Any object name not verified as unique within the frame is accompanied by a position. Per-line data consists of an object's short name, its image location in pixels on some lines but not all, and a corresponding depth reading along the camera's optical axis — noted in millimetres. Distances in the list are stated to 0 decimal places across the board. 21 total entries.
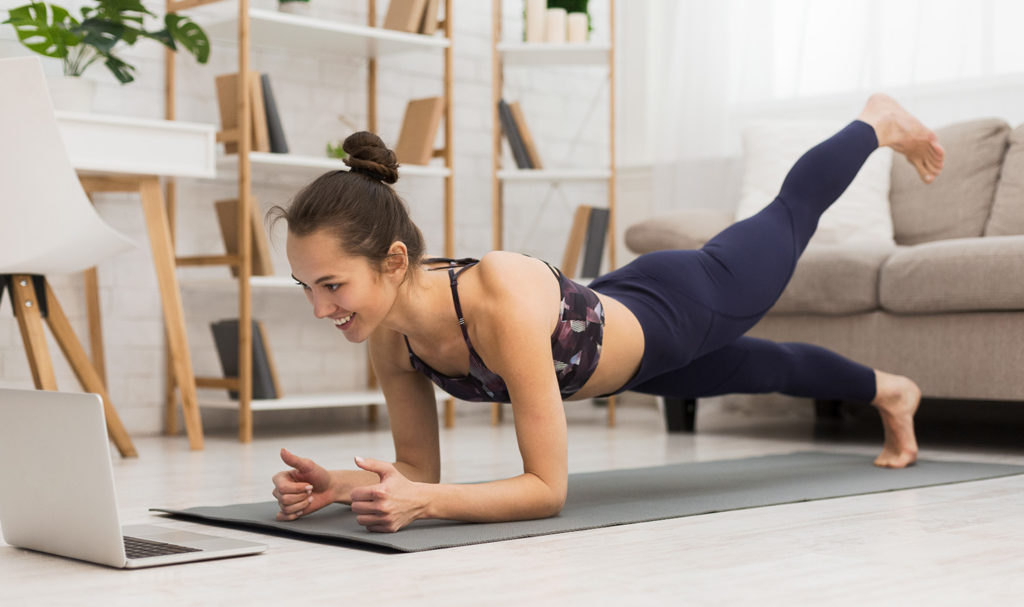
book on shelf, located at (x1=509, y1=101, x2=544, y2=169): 3977
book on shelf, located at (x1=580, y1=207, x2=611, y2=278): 4078
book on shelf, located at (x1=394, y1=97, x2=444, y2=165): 3715
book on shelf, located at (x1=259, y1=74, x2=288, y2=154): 3404
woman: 1574
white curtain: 3822
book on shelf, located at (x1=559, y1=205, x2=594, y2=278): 4086
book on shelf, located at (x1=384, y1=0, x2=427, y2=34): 3686
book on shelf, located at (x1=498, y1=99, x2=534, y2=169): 3967
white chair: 2461
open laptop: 1369
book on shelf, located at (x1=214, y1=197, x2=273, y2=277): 3418
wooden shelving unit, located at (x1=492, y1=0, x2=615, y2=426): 3846
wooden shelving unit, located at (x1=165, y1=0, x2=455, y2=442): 3217
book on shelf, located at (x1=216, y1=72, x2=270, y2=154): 3312
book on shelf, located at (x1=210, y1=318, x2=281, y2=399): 3355
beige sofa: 2766
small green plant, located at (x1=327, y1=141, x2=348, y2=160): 3567
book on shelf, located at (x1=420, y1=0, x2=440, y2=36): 3725
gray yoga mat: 1623
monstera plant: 2832
